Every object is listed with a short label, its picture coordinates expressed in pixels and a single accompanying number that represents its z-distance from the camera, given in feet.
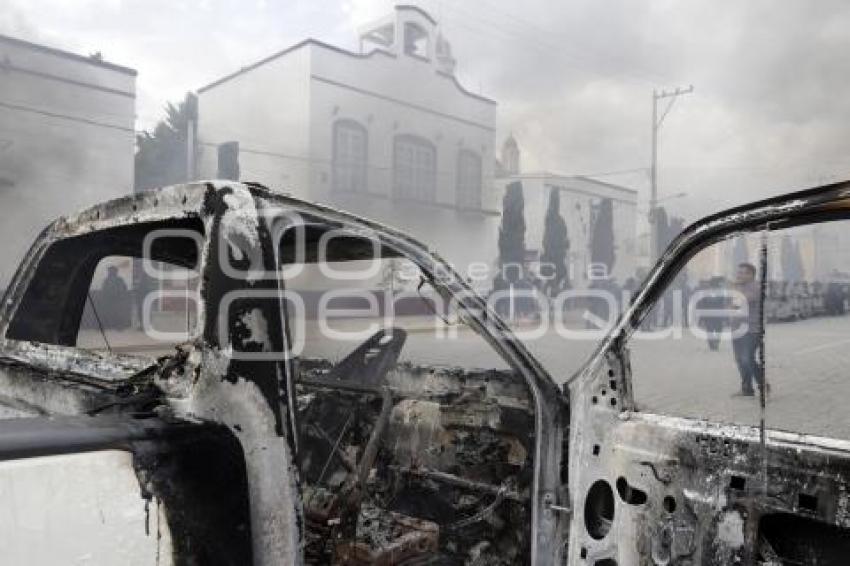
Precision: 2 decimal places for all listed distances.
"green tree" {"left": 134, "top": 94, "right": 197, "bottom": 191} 76.48
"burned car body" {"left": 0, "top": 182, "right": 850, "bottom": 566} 4.39
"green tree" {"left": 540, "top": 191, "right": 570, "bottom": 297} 109.50
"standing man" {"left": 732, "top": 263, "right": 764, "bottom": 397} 26.31
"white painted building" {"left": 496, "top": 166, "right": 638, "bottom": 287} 134.72
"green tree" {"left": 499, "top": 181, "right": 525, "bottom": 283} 103.50
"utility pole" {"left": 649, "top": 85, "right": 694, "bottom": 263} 96.07
